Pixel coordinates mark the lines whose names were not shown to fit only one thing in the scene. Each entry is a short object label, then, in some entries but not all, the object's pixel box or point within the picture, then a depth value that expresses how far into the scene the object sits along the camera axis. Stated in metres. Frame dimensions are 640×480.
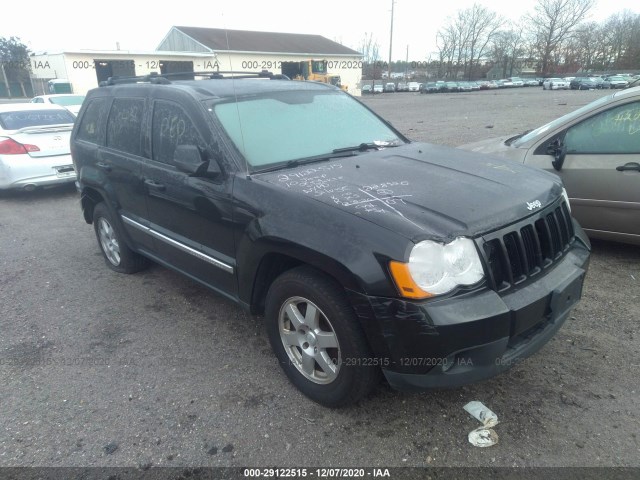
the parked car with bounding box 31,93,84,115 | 13.82
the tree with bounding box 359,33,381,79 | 87.07
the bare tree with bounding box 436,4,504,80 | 81.94
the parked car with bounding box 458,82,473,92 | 56.96
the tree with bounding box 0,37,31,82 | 49.04
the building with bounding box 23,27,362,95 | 35.25
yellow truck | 40.28
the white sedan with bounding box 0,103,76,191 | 7.43
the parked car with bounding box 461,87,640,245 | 4.19
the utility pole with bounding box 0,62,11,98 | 44.98
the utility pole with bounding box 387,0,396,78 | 54.53
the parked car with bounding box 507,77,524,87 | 62.06
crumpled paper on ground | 2.47
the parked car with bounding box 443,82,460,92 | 55.81
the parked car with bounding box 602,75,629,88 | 46.06
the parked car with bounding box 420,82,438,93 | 53.88
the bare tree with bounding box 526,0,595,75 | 75.50
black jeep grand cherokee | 2.24
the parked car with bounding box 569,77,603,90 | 47.12
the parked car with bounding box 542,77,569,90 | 49.50
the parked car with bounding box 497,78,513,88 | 60.62
